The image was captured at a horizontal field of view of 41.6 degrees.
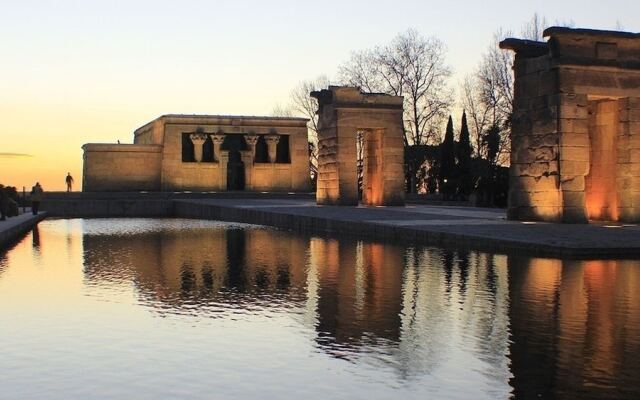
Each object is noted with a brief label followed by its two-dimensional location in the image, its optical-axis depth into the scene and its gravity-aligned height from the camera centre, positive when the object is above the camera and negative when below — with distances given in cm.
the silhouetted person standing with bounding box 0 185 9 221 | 2716 -4
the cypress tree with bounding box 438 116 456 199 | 5434 +256
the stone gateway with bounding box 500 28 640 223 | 2273 +192
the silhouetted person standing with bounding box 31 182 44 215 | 3450 +21
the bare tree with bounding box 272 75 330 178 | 7094 +674
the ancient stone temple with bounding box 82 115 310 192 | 5638 +268
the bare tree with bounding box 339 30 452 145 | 5609 +789
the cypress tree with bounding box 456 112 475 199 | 4631 +219
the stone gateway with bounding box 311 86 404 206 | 3609 +242
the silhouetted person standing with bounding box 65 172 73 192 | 5806 +143
